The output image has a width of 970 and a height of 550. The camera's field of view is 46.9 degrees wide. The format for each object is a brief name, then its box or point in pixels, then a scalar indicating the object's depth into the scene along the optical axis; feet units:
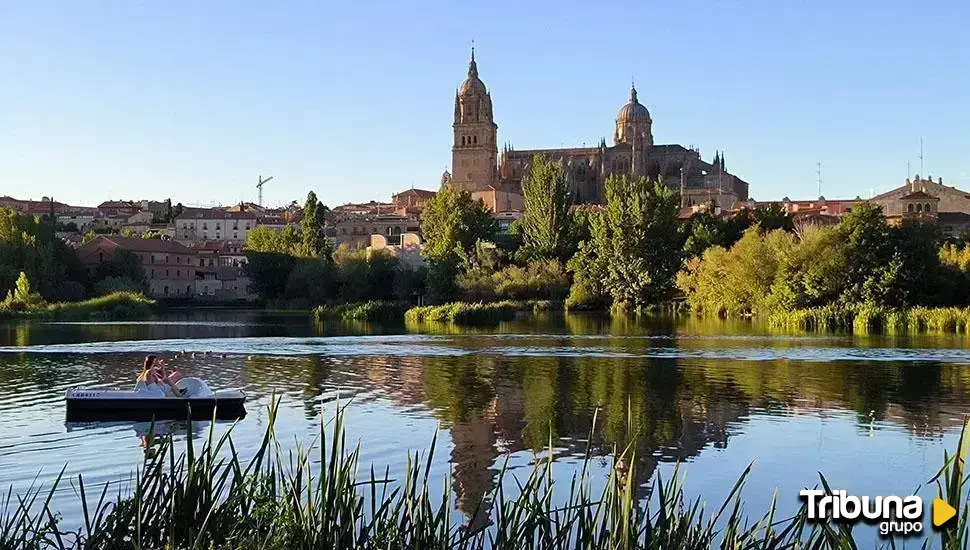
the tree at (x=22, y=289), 195.00
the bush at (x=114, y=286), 232.73
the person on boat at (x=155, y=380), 60.80
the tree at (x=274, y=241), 284.90
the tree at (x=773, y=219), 245.86
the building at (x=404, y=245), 291.38
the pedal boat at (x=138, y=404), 59.93
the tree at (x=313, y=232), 279.08
